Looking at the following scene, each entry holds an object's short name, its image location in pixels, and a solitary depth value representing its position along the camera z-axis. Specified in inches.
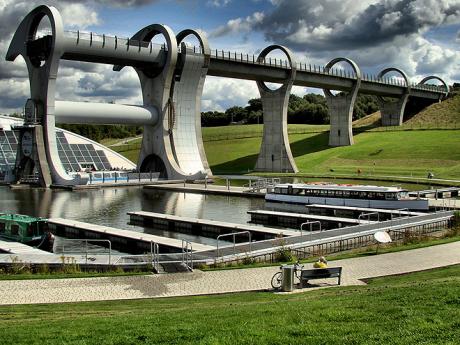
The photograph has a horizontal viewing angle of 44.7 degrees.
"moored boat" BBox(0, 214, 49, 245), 976.9
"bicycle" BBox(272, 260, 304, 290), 659.4
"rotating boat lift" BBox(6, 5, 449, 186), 2144.4
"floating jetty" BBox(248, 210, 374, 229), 1252.3
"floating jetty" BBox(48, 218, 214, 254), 964.0
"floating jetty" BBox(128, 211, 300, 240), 1114.2
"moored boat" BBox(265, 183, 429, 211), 1477.6
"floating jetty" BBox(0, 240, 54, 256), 871.7
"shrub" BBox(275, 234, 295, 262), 839.7
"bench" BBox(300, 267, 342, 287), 663.1
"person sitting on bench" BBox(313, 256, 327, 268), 698.2
